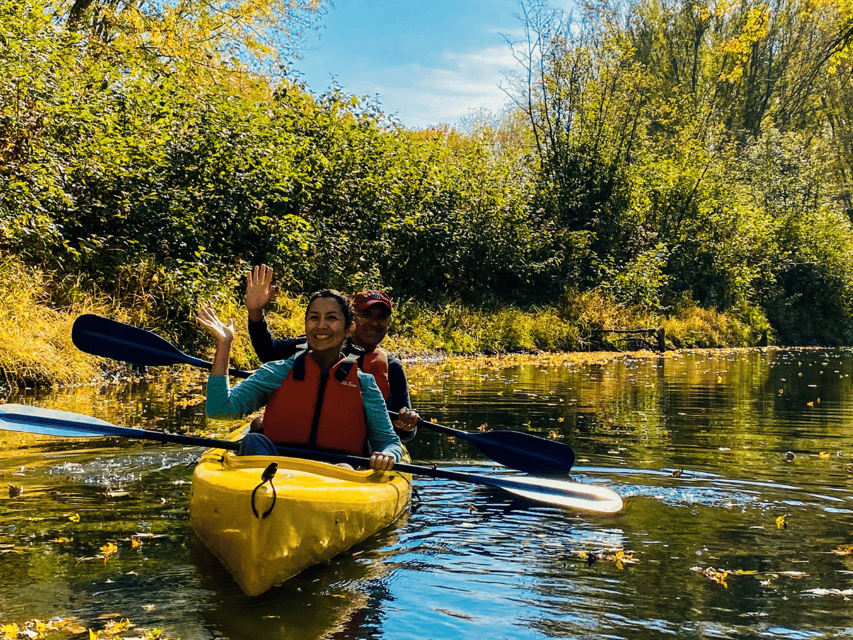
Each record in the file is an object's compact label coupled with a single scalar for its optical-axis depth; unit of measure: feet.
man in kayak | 21.25
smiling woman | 16.49
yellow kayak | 13.10
